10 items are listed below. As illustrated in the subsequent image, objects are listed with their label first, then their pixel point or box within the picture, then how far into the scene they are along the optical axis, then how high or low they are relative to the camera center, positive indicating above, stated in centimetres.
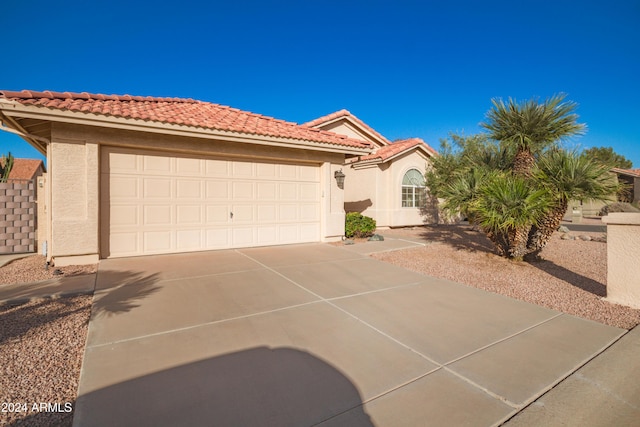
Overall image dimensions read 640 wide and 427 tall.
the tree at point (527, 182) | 647 +71
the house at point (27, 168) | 2873 +444
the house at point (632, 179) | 2612 +303
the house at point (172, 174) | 638 +101
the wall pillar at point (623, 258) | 437 -68
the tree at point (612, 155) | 4169 +809
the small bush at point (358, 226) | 1082 -48
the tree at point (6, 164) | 1305 +237
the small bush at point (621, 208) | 1793 +30
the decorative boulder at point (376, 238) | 1062 -91
